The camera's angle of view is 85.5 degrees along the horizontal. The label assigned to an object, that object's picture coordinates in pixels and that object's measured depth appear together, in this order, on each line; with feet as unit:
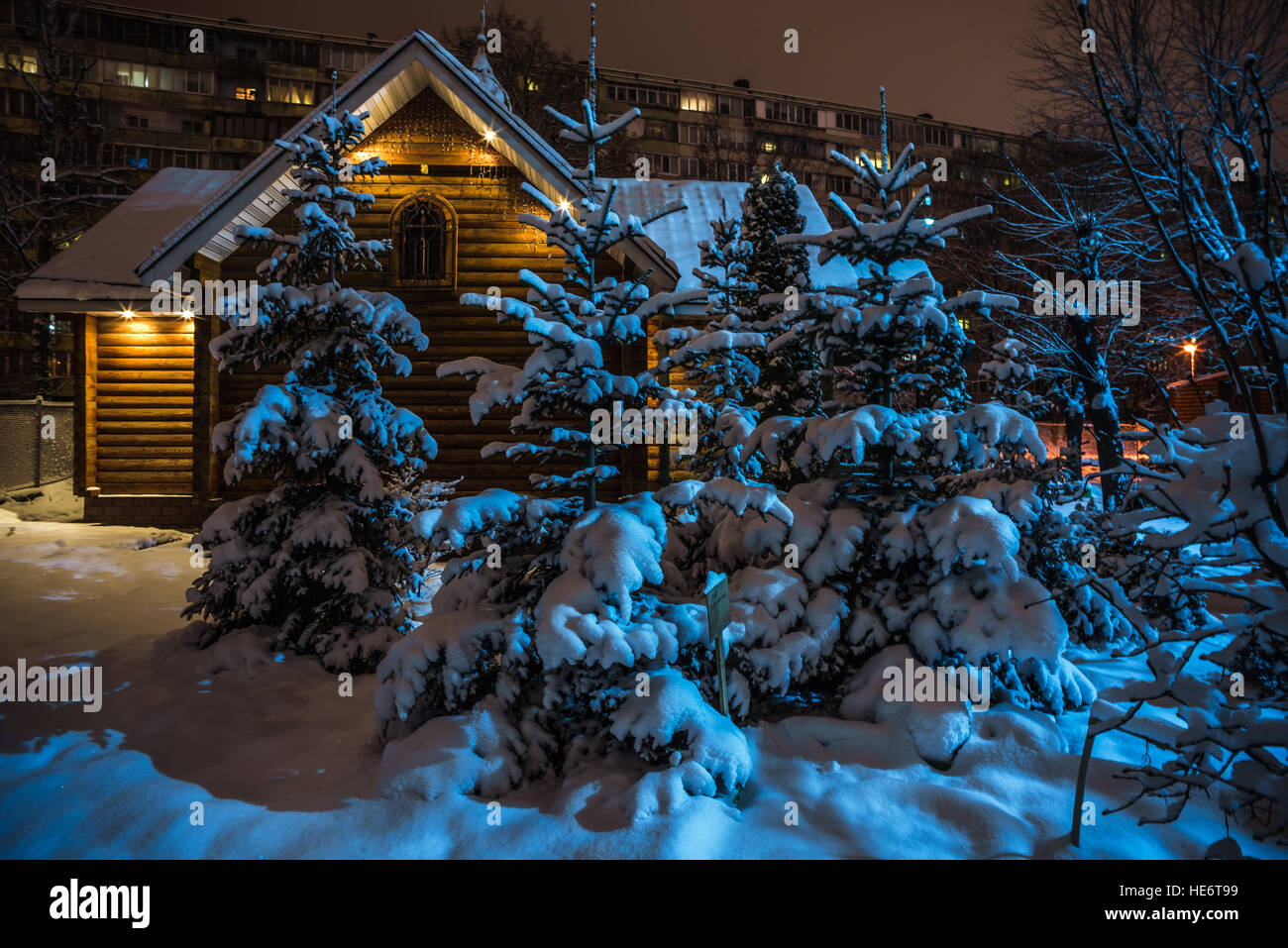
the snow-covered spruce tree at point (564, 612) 13.52
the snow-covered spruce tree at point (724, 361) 16.90
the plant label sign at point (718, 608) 13.84
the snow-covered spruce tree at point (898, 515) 15.89
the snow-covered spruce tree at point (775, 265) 26.27
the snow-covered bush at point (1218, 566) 9.49
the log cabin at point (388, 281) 38.99
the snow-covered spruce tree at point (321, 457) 20.86
